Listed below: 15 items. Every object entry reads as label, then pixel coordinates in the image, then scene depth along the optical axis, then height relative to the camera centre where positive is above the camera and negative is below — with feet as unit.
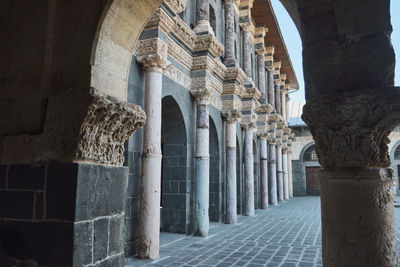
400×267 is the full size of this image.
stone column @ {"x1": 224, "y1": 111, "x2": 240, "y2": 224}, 30.32 +1.02
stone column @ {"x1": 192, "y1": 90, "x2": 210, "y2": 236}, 23.99 +0.85
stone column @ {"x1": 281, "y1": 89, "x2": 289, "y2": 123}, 69.34 +15.79
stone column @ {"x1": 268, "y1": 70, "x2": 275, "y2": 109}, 53.77 +14.79
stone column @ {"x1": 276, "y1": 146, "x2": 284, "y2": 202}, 59.06 +0.95
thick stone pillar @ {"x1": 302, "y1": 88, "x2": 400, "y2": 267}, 6.84 -0.06
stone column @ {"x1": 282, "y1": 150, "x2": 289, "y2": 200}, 67.00 +0.05
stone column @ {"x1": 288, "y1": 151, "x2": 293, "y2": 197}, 76.54 +0.66
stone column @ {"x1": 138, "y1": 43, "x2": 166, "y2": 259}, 17.26 +0.94
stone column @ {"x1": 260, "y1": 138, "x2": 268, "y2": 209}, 46.32 +0.46
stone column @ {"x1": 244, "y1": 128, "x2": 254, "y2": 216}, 36.63 +0.24
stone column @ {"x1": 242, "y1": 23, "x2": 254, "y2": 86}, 39.65 +15.84
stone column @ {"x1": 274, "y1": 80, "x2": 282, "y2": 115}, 61.77 +15.66
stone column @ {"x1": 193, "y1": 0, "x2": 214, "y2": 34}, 25.08 +12.70
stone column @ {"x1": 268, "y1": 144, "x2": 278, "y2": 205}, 52.42 +0.19
